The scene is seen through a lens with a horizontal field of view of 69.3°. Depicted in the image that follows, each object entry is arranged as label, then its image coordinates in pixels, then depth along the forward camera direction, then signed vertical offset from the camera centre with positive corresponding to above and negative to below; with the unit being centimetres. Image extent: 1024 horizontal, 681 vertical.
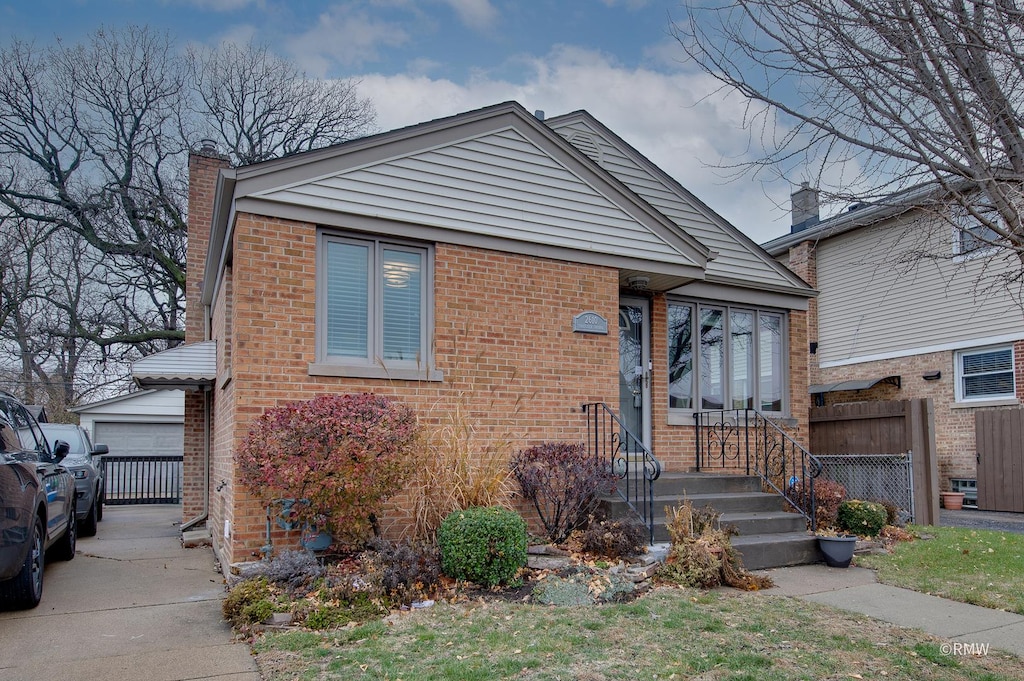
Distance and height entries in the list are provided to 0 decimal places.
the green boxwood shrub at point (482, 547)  611 -121
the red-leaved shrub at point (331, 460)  607 -49
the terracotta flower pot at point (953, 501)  1490 -203
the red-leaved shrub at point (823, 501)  891 -122
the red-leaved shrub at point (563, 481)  734 -80
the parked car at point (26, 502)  538 -82
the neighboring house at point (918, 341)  1497 +135
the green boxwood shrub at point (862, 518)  880 -141
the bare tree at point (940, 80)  439 +199
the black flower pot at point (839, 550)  762 -154
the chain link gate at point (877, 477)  1109 -121
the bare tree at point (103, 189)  2461 +726
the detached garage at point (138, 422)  2095 -58
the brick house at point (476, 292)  724 +127
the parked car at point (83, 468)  1089 -101
